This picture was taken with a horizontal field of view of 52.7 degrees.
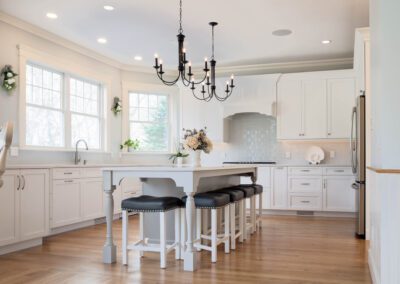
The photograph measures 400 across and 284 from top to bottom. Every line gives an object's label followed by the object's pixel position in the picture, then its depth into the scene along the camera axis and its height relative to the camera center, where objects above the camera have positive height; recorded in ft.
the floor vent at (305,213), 22.48 -3.71
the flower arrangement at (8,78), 16.12 +2.76
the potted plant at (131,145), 24.11 +0.12
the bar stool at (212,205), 12.57 -1.84
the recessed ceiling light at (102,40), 19.43 +5.23
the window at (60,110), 18.22 +1.86
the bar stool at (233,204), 14.35 -2.06
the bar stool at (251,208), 15.90 -2.66
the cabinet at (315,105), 22.12 +2.36
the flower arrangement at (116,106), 23.71 +2.39
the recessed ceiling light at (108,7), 15.42 +5.37
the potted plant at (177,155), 25.62 -0.52
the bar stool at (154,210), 11.91 -1.96
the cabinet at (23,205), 13.71 -2.09
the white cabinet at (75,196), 17.10 -2.21
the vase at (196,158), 14.52 -0.40
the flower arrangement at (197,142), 14.42 +0.17
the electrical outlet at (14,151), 16.29 -0.18
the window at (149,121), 25.31 +1.68
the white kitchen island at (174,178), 11.82 -1.06
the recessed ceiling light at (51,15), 16.17 +5.32
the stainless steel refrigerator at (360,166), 16.15 -0.77
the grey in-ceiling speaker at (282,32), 18.19 +5.24
